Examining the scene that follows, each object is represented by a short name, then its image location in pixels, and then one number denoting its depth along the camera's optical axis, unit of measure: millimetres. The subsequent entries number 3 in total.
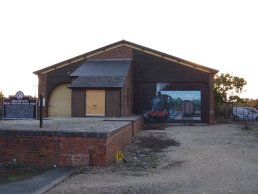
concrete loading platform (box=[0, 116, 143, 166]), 7965
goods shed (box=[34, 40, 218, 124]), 22371
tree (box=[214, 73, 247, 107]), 34031
